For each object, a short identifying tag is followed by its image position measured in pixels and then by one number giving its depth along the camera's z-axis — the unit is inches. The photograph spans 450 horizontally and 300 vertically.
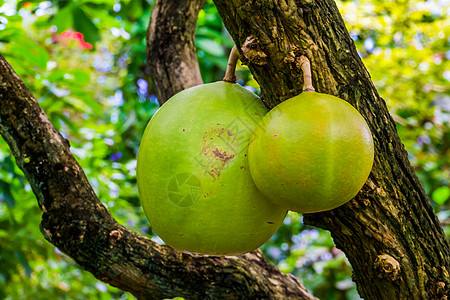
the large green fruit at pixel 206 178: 33.8
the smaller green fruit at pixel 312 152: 29.7
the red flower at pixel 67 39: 155.9
